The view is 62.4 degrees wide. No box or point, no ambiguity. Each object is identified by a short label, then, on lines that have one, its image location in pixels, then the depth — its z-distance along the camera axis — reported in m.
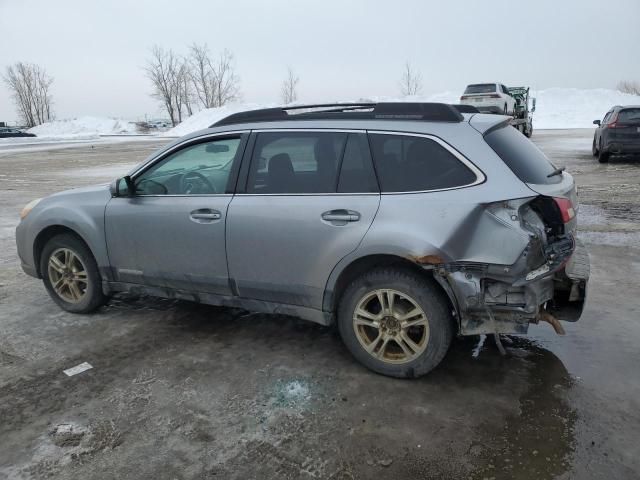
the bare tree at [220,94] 65.50
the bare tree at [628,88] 74.65
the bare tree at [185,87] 65.50
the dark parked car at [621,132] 14.41
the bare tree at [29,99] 78.38
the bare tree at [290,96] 65.25
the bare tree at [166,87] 66.00
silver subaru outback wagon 3.17
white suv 20.38
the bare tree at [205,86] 64.50
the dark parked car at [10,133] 53.66
